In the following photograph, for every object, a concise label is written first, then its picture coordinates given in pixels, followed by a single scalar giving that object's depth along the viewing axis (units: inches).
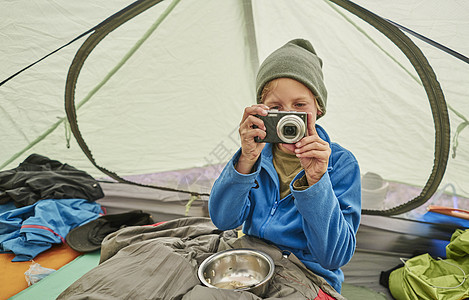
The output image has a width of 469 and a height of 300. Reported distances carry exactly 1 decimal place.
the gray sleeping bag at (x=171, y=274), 32.4
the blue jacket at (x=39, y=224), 60.4
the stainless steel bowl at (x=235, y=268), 36.6
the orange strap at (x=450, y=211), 63.1
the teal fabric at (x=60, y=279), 50.2
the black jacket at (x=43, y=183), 71.8
